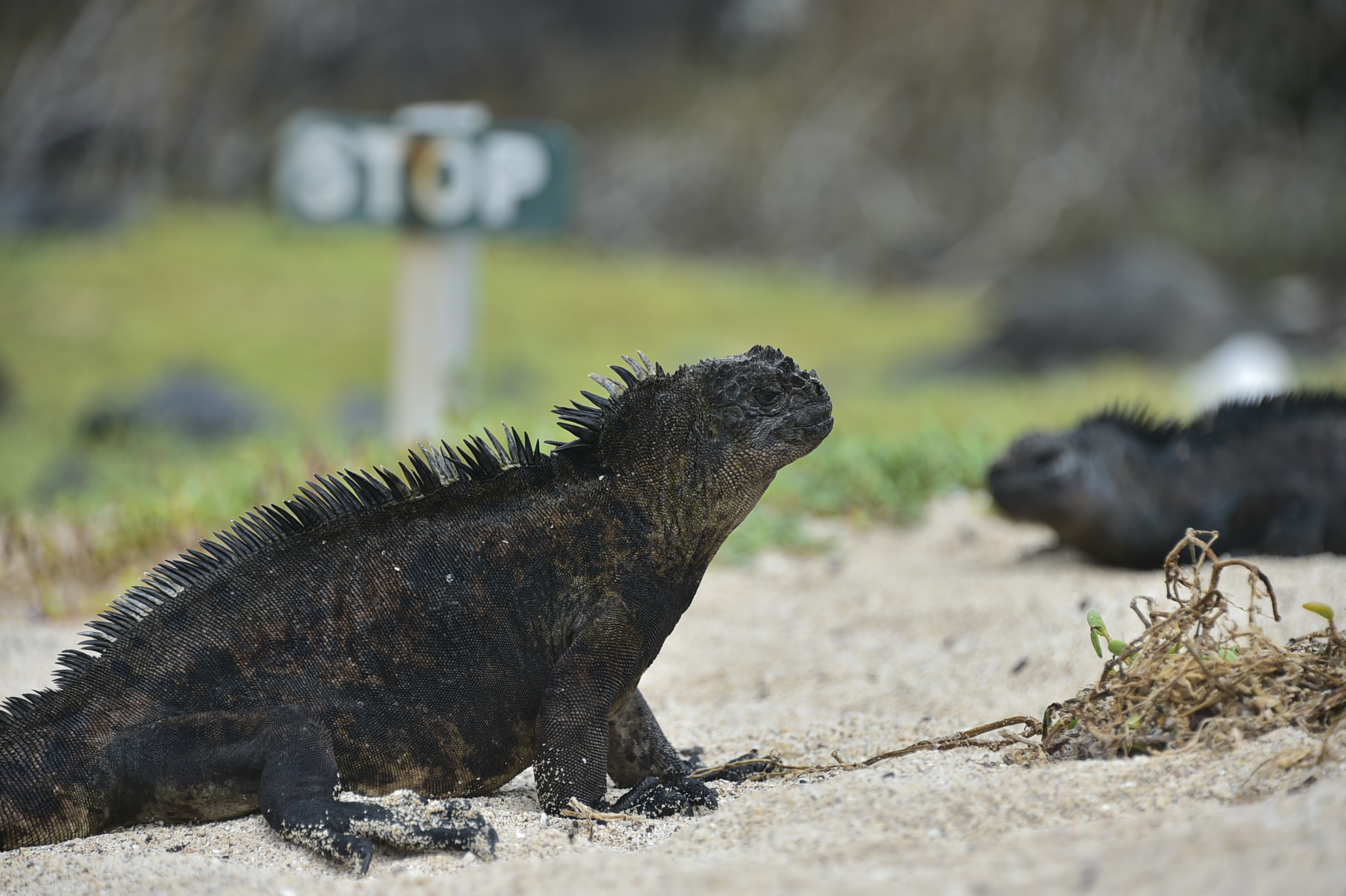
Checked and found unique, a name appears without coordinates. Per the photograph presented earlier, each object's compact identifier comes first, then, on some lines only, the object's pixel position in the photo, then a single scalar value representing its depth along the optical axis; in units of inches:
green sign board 531.2
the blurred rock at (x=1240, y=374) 676.7
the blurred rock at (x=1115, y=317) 999.0
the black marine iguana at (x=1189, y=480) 384.5
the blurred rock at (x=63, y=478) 608.2
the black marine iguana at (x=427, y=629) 208.4
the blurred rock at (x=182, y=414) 725.3
